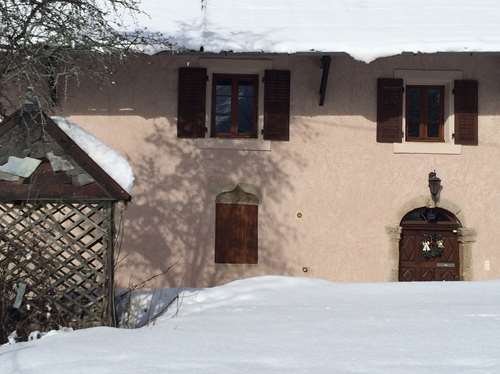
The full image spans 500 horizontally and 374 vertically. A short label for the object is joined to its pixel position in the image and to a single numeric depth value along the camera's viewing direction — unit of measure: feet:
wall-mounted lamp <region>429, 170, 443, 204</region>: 38.14
